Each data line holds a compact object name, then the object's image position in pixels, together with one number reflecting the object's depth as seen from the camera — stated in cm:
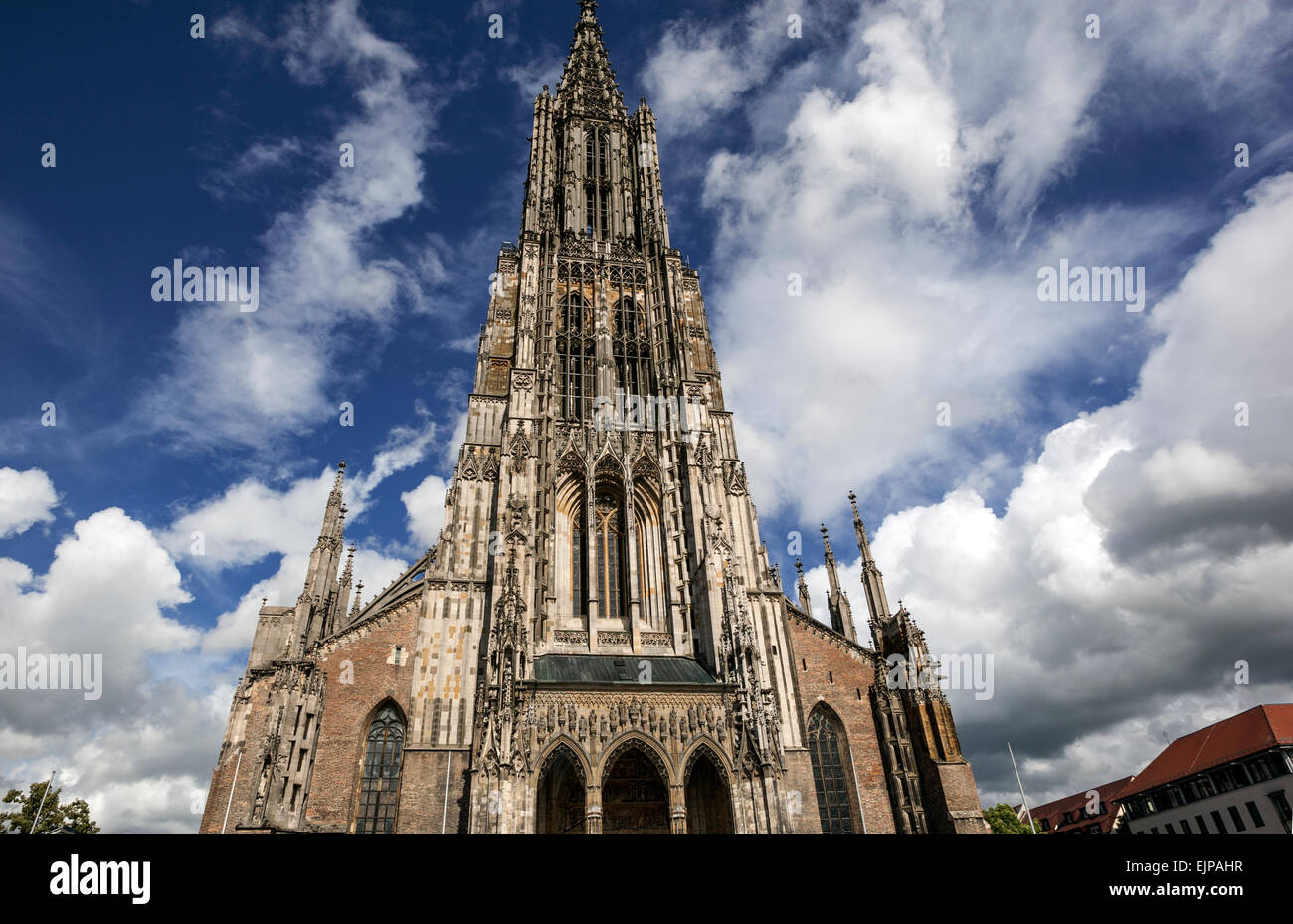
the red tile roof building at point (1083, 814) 5472
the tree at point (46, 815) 3344
